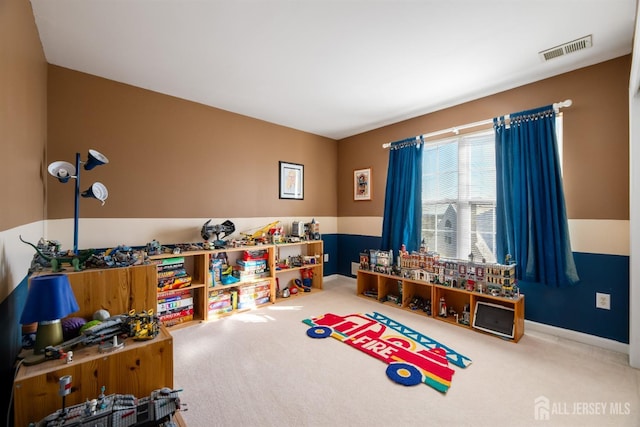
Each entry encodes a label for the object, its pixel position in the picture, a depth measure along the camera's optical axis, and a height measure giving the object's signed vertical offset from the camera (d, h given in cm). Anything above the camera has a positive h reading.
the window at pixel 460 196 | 310 +24
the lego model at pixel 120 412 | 100 -76
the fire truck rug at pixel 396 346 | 199 -116
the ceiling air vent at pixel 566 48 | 211 +136
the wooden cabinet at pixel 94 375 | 105 -69
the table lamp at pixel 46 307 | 112 -37
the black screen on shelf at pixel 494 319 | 260 -104
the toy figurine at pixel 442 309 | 309 -107
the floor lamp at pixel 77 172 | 203 +36
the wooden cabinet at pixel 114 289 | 153 -42
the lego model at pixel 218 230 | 319 -15
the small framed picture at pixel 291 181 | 415 +57
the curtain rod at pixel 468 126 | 249 +105
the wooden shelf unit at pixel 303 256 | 407 -64
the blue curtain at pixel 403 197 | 364 +26
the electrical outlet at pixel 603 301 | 236 -76
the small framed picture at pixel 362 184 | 436 +54
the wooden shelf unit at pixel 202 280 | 299 -72
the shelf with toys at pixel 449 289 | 265 -87
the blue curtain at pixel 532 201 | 253 +14
